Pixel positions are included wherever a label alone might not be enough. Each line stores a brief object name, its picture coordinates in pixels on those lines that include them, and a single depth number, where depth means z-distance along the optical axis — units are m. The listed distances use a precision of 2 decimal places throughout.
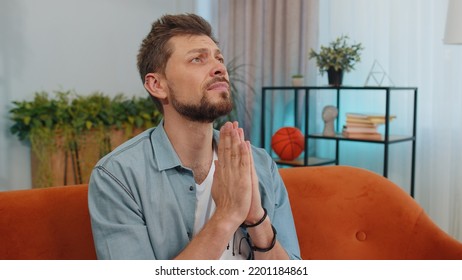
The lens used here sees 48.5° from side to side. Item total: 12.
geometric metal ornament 3.38
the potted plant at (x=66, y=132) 3.24
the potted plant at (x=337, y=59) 3.24
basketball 3.44
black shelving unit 3.02
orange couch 1.69
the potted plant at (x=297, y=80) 3.51
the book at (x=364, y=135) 3.10
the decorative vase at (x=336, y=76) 3.26
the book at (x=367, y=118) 3.10
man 1.21
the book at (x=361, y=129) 3.15
